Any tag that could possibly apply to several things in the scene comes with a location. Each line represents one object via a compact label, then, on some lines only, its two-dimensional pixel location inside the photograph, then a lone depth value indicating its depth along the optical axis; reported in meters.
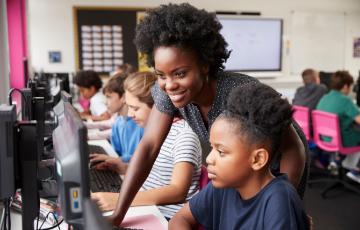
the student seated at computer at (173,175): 1.53
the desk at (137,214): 1.38
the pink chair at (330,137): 3.69
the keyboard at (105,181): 1.75
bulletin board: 5.59
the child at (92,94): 4.01
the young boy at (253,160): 1.06
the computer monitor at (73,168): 0.75
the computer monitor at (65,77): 3.06
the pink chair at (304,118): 4.04
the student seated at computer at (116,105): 2.67
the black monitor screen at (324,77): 5.75
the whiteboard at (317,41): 6.43
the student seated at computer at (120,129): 2.17
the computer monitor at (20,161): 0.96
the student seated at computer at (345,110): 3.71
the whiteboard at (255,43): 6.25
